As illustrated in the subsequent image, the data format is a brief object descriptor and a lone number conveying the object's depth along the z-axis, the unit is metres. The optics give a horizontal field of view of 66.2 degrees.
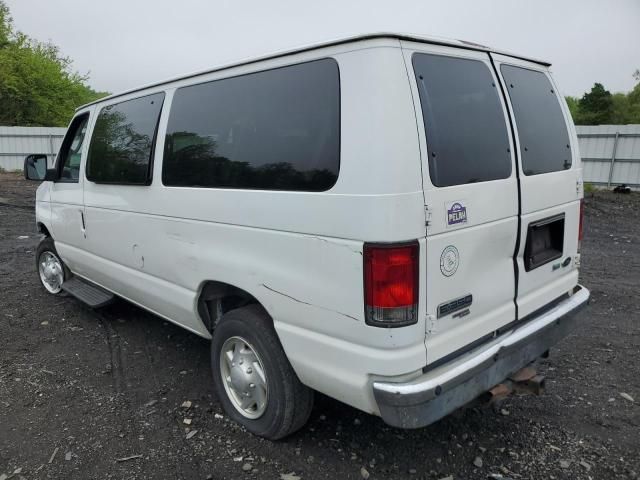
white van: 2.18
